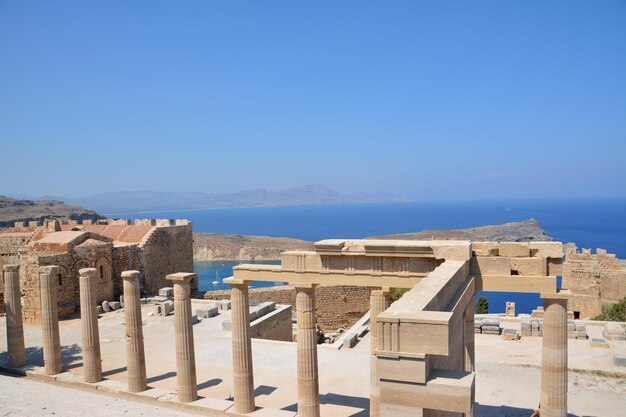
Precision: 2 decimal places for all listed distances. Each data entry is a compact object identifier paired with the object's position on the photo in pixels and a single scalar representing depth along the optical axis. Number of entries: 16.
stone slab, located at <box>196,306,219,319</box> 21.34
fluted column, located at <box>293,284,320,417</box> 10.24
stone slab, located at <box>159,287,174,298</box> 23.89
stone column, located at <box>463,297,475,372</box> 10.55
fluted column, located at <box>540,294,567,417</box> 8.72
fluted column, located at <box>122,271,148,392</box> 12.50
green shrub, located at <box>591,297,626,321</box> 21.81
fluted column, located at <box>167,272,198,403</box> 11.85
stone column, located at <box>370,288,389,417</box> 9.67
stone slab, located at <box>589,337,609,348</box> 16.61
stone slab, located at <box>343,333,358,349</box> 17.37
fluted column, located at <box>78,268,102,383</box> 13.27
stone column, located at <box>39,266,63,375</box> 13.87
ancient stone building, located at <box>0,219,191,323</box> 20.55
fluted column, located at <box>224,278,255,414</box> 10.96
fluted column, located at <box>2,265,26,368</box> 14.41
